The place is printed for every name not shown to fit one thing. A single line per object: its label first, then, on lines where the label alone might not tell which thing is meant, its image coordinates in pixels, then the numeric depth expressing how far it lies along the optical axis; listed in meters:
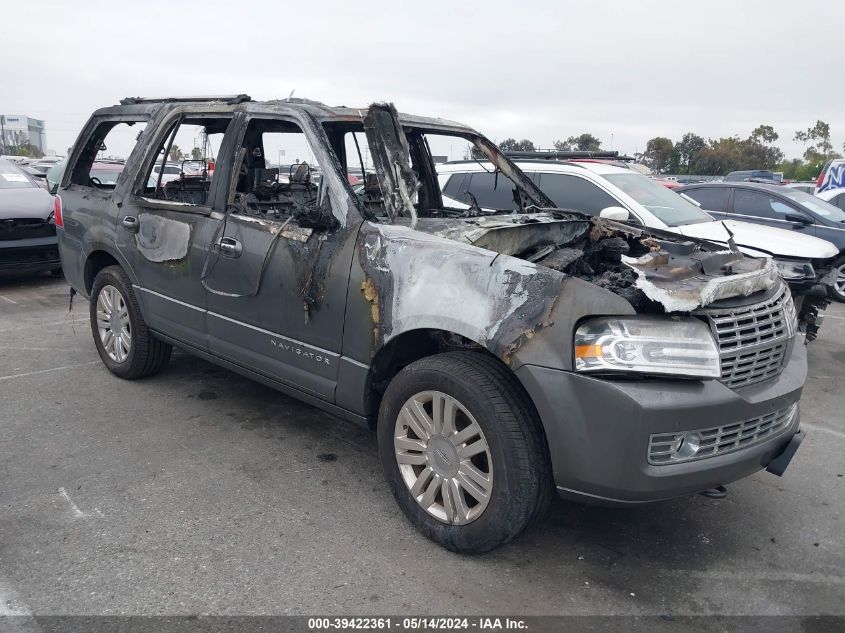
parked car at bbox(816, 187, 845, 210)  11.62
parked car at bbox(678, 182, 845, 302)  8.83
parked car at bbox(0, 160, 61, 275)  8.06
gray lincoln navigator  2.56
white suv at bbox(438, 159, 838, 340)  6.53
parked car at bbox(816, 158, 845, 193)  13.53
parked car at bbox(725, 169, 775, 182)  23.75
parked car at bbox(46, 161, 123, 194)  8.23
